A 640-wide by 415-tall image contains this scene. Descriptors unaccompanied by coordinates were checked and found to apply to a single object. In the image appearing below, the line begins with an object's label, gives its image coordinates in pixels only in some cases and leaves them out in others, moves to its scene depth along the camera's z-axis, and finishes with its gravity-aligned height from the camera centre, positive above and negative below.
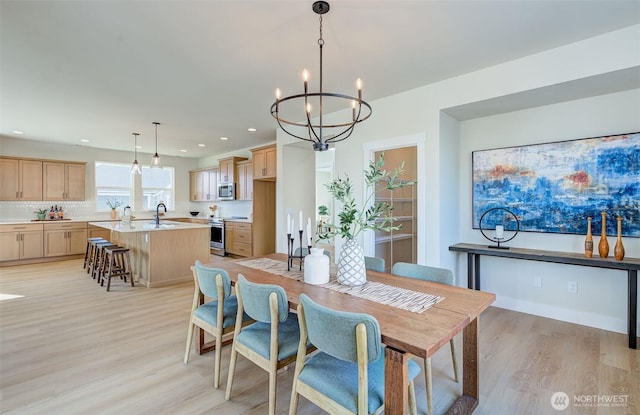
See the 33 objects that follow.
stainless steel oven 7.26 -0.70
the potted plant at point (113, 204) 7.57 +0.08
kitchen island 4.71 -0.69
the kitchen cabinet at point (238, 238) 6.52 -0.68
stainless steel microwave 7.20 +0.37
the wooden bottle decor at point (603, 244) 2.87 -0.35
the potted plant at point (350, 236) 1.94 -0.19
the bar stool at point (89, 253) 5.45 -0.84
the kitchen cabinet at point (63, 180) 6.70 +0.60
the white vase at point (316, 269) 2.08 -0.42
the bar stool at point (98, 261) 4.91 -0.89
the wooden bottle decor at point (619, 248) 2.77 -0.38
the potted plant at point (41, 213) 6.71 -0.12
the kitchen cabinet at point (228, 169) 7.22 +0.89
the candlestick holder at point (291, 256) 2.37 -0.41
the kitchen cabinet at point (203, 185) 8.03 +0.60
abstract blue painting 2.93 +0.24
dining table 1.28 -0.53
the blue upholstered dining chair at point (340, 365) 1.27 -0.82
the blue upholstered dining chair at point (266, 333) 1.67 -0.80
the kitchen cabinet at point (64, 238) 6.46 -0.66
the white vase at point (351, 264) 2.02 -0.38
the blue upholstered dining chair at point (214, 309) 2.07 -0.79
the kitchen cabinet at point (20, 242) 6.02 -0.68
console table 2.67 -0.52
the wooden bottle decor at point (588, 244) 2.92 -0.36
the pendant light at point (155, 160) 5.12 +0.78
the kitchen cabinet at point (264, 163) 5.93 +0.87
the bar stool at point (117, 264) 4.54 -0.96
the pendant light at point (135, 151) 5.46 +1.40
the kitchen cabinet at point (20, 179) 6.27 +0.59
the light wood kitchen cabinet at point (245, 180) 6.83 +0.61
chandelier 2.02 +1.27
